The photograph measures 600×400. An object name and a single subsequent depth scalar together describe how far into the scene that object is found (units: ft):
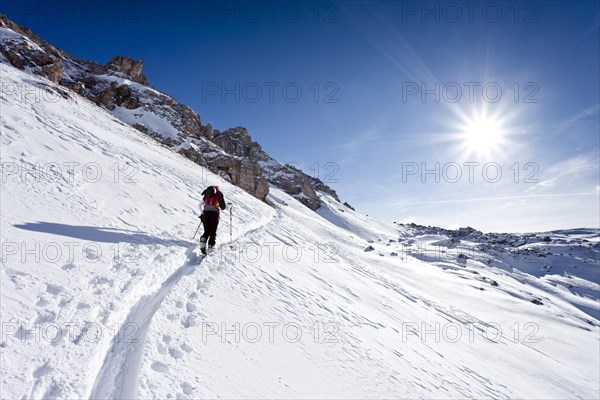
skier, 32.76
